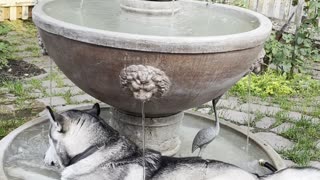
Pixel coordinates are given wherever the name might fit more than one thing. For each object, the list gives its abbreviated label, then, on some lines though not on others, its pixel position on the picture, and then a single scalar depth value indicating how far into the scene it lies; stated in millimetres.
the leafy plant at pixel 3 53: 5453
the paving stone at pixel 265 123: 4409
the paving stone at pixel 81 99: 4762
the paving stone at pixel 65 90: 4961
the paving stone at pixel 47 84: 5113
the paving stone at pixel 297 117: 4668
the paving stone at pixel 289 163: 3709
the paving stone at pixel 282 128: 4327
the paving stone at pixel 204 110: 4648
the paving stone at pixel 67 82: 5234
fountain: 2434
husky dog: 2676
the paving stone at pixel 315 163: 3730
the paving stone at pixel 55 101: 4639
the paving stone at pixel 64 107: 4449
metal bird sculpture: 3203
